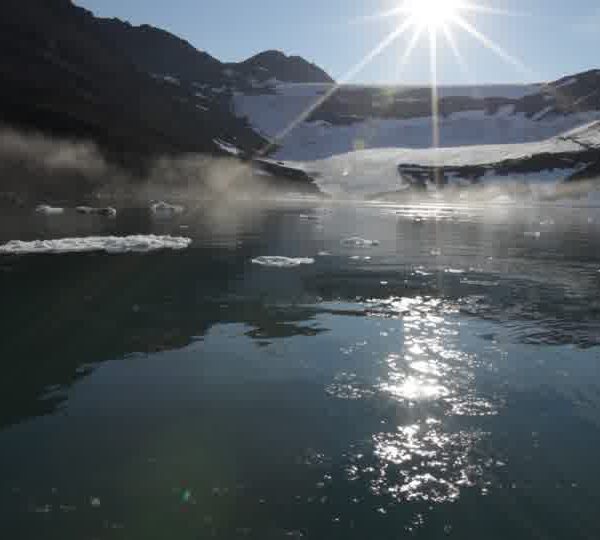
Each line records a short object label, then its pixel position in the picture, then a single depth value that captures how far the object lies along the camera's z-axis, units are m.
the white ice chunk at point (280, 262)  27.00
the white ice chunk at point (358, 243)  37.72
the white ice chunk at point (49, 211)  62.77
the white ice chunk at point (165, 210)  70.85
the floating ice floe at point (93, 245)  28.89
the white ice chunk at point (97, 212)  61.03
